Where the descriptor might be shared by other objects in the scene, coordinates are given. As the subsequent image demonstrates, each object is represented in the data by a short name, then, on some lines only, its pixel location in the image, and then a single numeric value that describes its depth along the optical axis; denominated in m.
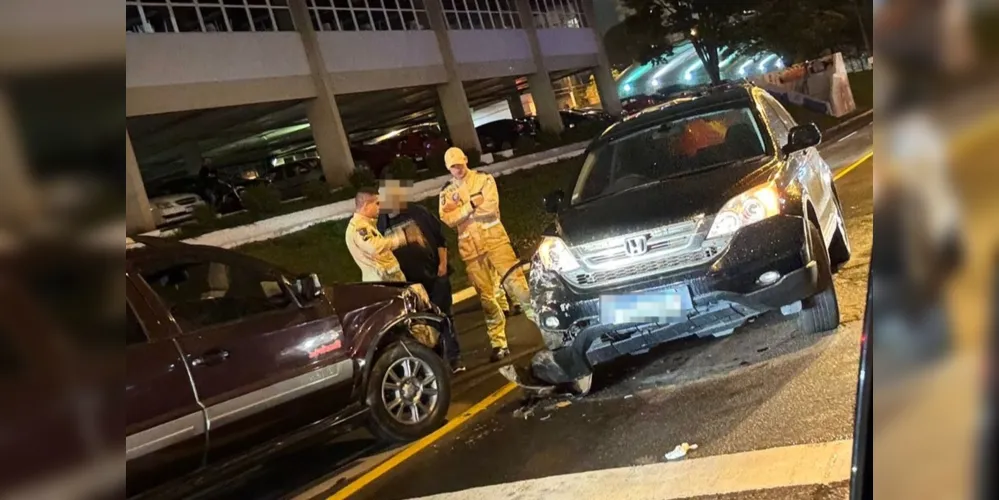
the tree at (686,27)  29.30
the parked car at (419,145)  21.08
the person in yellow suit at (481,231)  6.79
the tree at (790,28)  26.69
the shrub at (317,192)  15.56
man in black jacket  6.93
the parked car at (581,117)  26.42
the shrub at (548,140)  21.52
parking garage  16.78
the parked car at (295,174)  20.01
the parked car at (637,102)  28.92
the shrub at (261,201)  14.05
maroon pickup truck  3.98
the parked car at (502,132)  24.14
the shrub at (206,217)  13.45
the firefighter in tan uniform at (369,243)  6.49
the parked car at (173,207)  14.98
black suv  4.61
